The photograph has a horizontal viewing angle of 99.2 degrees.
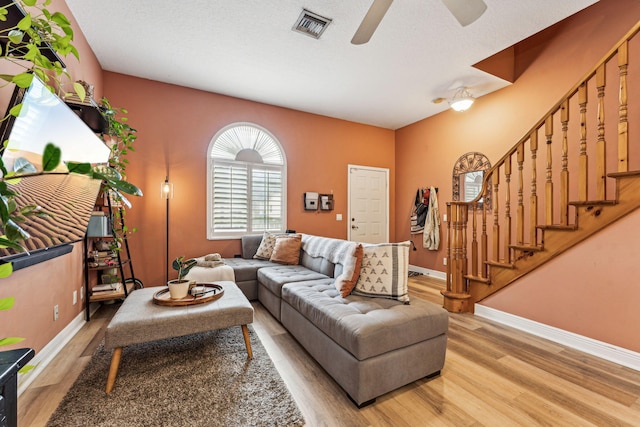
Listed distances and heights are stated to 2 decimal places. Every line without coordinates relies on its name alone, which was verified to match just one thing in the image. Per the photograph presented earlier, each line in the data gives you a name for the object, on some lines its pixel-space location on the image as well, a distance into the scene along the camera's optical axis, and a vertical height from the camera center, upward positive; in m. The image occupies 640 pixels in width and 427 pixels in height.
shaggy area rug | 1.52 -1.13
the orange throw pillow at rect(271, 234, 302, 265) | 3.71 -0.47
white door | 5.42 +0.27
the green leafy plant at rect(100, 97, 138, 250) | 2.79 +0.85
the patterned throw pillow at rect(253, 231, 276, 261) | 3.94 -0.45
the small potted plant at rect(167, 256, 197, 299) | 2.13 -0.54
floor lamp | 3.75 +0.27
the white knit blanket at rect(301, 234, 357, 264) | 2.89 -0.36
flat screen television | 1.12 +0.17
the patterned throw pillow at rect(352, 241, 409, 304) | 2.16 -0.45
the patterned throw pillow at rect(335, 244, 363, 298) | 2.26 -0.48
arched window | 4.18 +0.54
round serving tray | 2.05 -0.65
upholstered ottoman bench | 1.74 -0.72
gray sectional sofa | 1.63 -0.80
